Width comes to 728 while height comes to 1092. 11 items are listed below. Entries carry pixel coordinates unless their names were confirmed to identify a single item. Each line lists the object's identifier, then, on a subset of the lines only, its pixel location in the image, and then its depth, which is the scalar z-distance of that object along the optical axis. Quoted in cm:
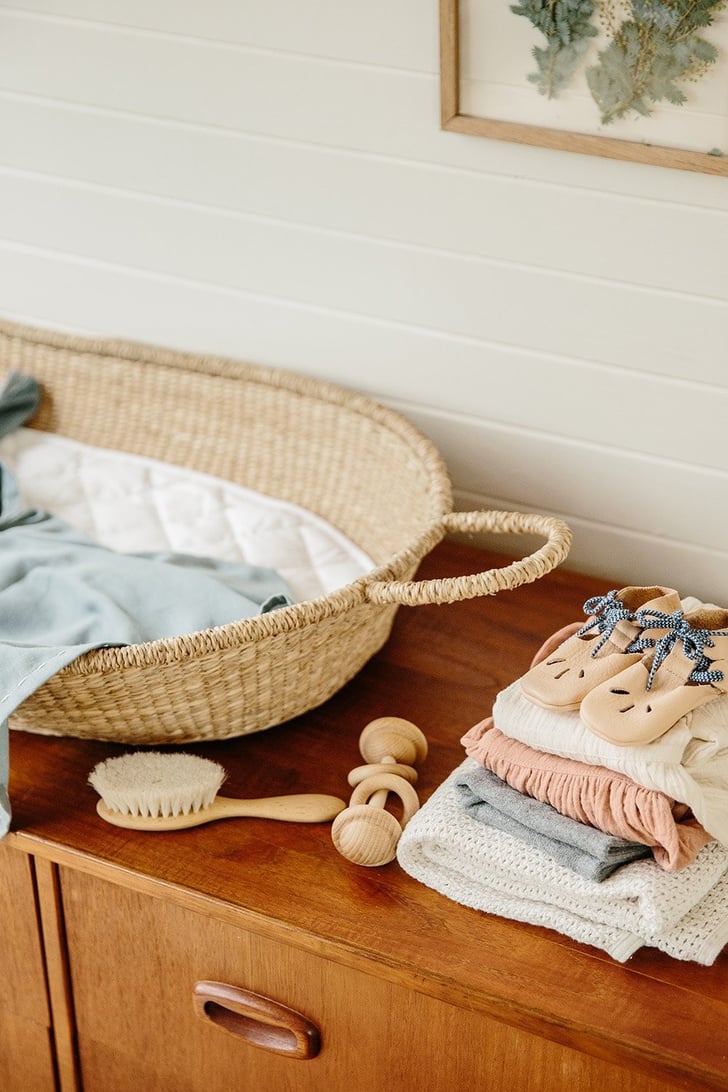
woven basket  141
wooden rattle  138
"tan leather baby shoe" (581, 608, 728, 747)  132
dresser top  130
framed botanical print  147
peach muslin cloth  131
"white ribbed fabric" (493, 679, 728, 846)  131
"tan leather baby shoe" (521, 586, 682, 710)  136
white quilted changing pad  168
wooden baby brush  142
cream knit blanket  131
